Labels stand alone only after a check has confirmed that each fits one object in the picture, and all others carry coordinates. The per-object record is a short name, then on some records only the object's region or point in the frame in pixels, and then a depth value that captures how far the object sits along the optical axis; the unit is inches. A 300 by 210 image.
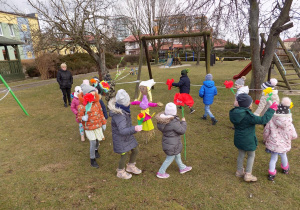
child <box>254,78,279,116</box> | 154.7
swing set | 270.7
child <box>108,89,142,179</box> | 115.7
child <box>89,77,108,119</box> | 220.1
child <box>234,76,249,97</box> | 177.5
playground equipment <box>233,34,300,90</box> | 345.1
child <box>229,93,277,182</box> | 108.5
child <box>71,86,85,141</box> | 181.6
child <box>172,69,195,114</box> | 245.6
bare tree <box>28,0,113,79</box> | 394.1
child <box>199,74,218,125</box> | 217.6
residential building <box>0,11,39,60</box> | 997.2
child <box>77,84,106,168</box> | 138.9
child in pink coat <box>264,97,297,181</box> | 116.8
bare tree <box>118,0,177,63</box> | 1190.3
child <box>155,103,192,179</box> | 115.7
